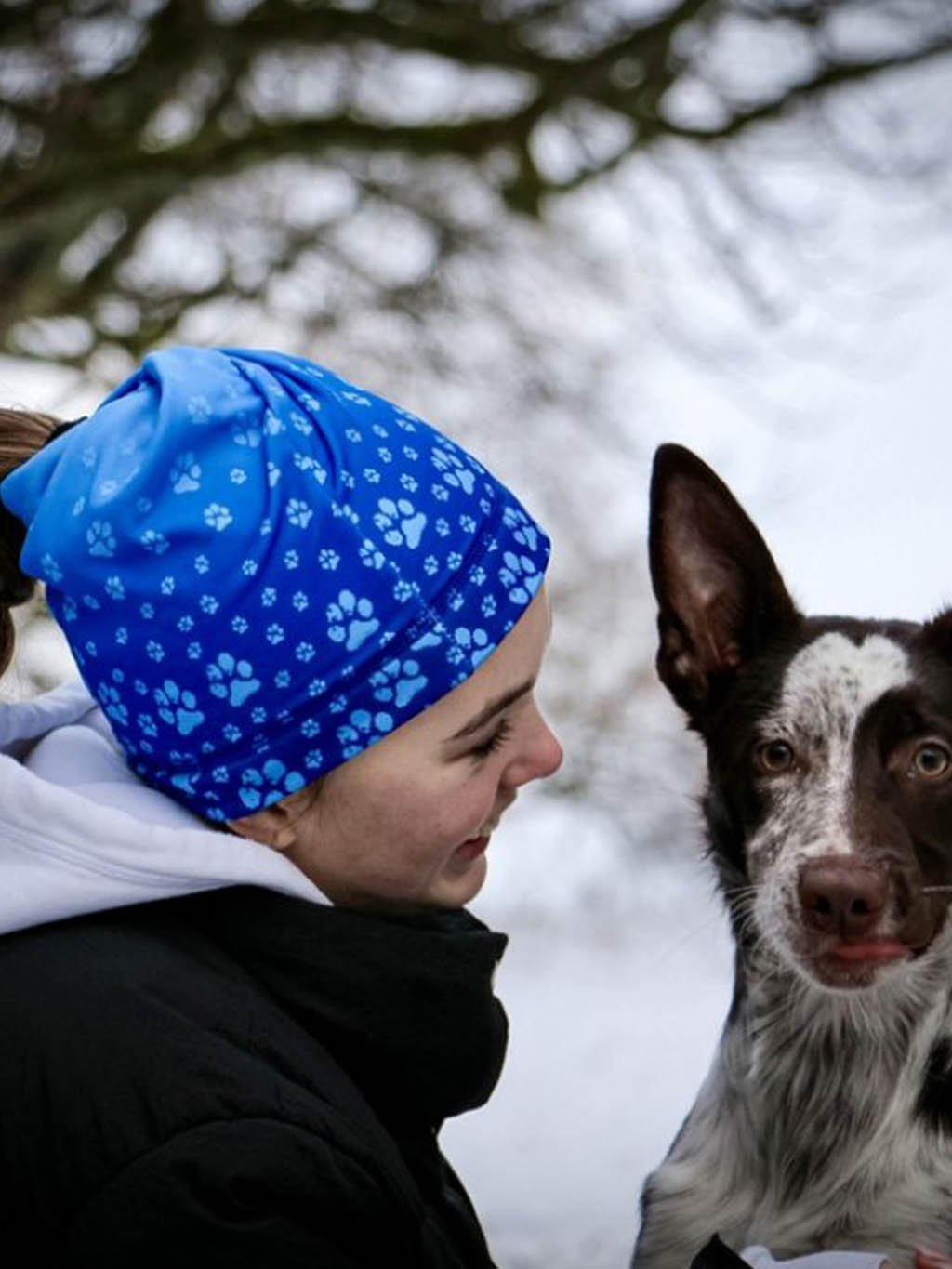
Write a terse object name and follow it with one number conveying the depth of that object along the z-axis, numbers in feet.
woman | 4.83
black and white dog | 5.49
